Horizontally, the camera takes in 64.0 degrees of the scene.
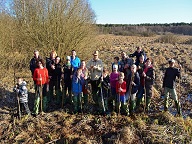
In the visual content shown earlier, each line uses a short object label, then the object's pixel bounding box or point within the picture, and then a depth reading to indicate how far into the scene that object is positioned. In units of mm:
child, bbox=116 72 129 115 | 4793
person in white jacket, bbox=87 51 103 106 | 4902
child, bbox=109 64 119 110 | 4896
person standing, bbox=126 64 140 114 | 4814
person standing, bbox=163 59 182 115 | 4947
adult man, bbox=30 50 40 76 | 5216
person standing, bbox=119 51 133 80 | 5174
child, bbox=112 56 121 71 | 5368
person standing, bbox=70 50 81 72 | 5358
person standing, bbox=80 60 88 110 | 4921
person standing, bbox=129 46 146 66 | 6165
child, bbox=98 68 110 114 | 5019
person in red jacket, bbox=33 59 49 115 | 4908
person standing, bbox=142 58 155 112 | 5031
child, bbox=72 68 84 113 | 4950
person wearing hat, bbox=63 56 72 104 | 5265
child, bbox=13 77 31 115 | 4866
